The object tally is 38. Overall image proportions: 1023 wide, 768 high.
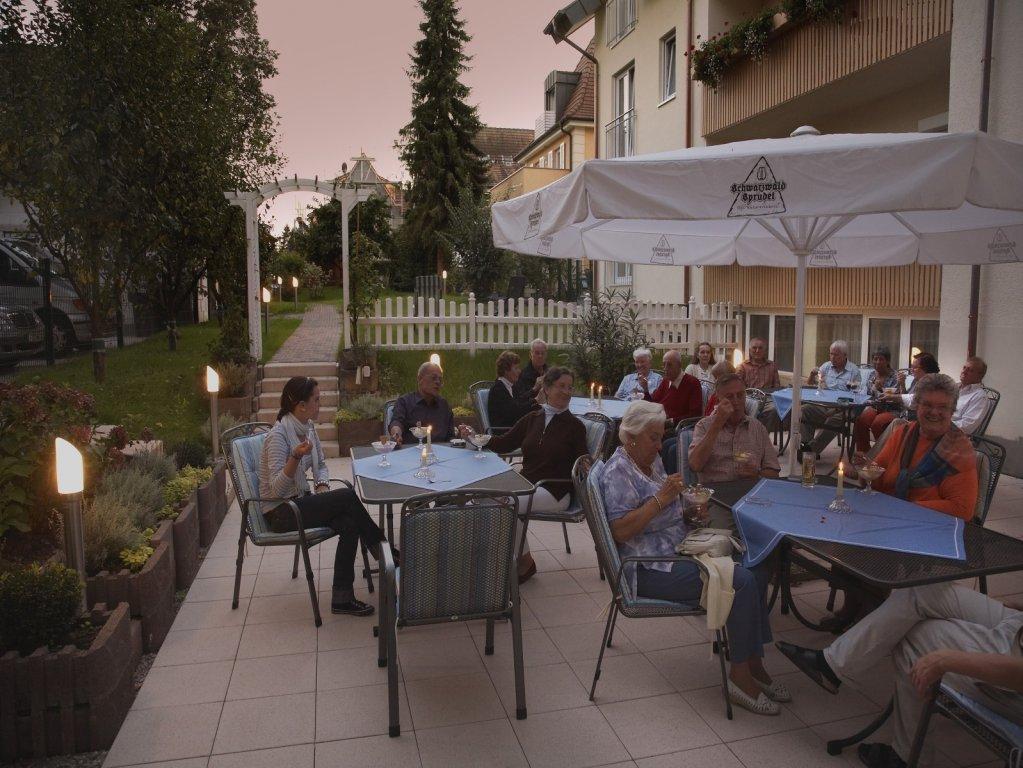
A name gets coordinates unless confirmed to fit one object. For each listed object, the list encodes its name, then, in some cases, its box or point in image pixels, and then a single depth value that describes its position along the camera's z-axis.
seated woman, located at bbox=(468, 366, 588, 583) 4.76
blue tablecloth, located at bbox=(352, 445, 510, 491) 4.10
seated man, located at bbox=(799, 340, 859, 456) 7.96
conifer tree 30.33
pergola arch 10.86
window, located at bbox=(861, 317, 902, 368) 9.98
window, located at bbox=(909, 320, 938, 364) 9.34
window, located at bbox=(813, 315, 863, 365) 10.73
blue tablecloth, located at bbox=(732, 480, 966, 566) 3.07
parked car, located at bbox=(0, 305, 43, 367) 10.75
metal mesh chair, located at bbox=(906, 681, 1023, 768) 2.23
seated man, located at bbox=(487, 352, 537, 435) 6.39
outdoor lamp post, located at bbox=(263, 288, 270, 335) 15.18
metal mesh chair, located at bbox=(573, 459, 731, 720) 3.25
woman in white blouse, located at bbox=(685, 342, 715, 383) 8.52
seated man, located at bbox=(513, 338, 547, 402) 7.37
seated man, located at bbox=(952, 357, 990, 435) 6.24
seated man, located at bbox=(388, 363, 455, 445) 5.55
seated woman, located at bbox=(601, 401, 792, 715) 3.28
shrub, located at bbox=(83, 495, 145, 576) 3.84
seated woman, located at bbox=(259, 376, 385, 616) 4.33
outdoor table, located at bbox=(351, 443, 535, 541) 3.75
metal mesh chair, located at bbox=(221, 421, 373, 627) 4.23
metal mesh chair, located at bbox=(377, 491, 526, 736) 3.02
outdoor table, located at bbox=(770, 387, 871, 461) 7.10
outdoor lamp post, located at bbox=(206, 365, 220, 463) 6.23
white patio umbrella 3.24
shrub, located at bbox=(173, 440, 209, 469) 6.17
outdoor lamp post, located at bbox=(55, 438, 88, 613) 2.95
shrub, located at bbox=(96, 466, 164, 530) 4.44
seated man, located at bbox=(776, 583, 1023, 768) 2.46
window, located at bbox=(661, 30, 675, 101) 14.36
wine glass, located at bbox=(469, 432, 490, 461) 4.70
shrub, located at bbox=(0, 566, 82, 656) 2.92
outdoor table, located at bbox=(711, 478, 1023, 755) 2.71
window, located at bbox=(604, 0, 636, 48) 15.82
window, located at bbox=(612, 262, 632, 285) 16.97
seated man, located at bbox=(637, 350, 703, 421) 6.59
